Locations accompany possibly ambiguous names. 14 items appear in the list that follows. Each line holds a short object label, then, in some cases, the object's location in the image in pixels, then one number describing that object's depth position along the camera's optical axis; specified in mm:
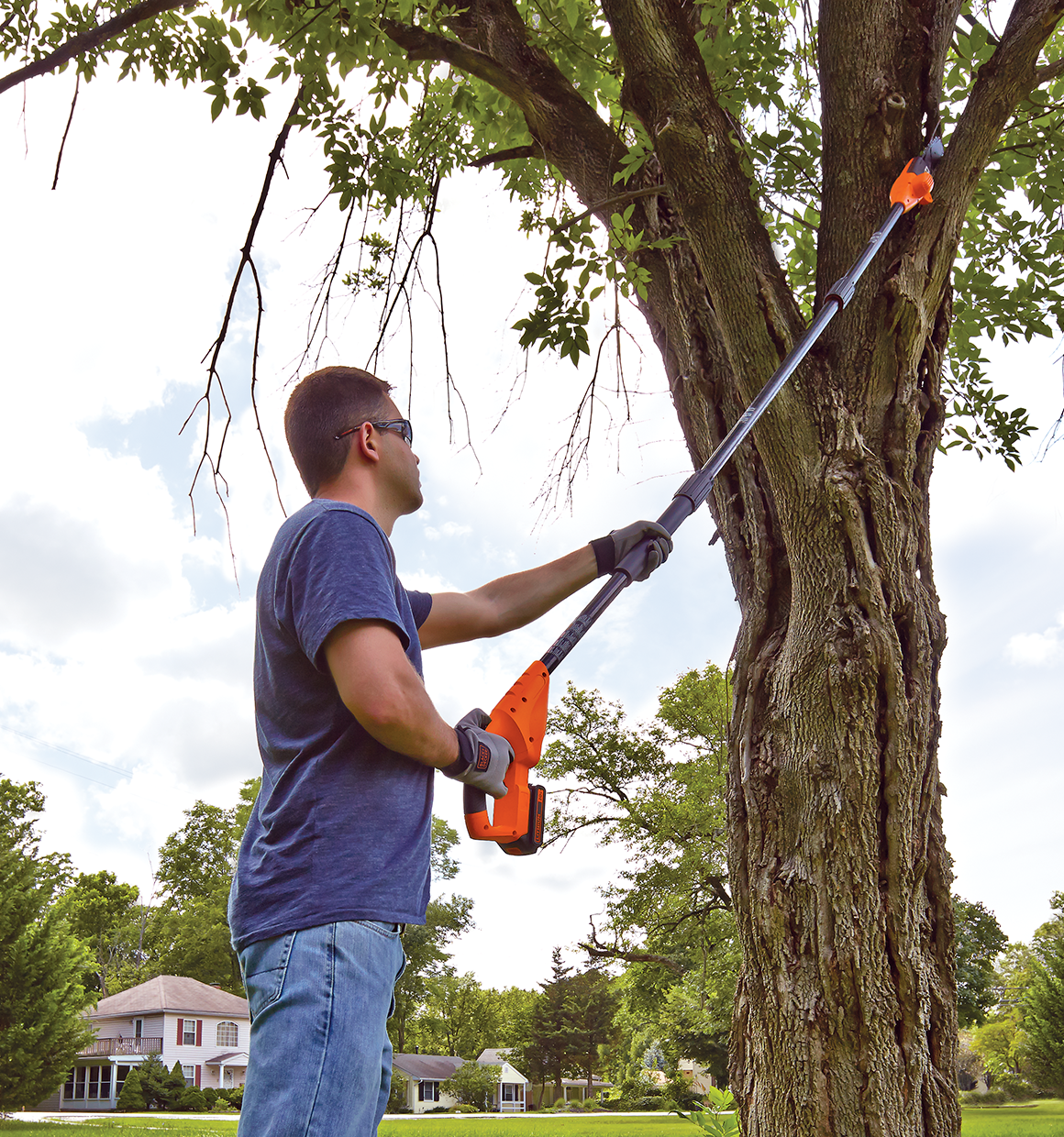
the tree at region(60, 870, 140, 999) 50781
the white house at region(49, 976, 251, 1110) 42125
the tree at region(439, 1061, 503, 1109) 51594
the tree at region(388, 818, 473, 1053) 42062
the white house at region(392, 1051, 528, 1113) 52406
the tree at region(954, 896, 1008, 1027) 35781
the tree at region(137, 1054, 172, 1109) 39250
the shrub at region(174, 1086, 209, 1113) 38656
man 1479
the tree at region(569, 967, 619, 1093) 60594
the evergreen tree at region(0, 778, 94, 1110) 23953
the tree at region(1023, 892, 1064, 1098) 30797
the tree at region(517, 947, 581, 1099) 60562
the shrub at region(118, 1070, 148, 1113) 39062
